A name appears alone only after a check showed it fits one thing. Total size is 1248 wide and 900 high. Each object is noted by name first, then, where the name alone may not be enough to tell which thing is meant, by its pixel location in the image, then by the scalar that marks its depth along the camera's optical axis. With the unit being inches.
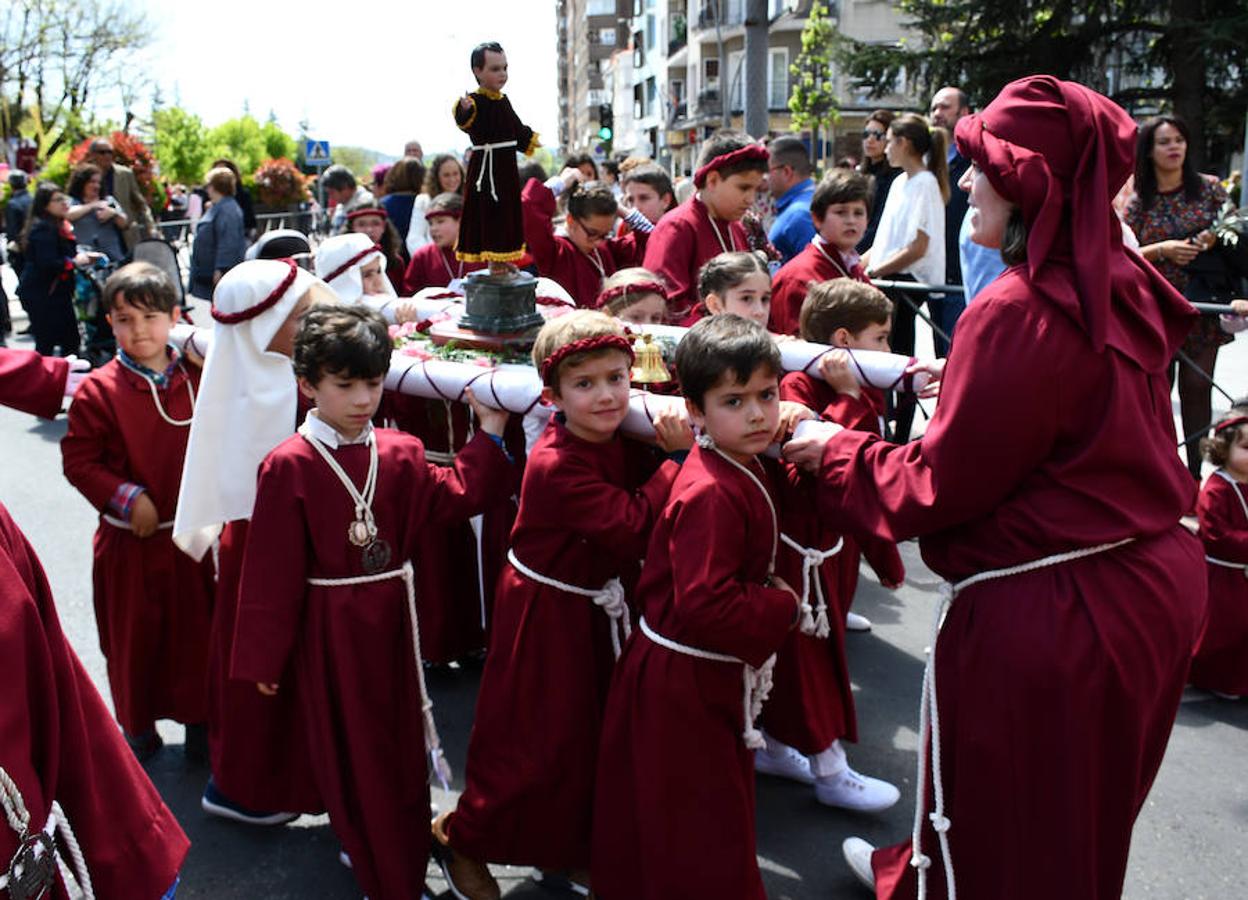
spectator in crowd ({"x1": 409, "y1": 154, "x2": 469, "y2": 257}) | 333.7
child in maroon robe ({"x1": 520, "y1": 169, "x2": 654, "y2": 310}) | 239.8
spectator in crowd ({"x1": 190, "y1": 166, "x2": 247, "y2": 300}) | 398.9
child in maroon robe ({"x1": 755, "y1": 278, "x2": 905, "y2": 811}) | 137.3
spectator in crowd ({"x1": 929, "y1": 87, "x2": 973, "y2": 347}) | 283.7
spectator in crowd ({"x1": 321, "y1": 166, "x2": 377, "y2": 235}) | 371.6
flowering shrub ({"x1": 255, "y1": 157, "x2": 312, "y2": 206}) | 913.5
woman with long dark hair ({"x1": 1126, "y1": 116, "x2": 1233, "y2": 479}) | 261.3
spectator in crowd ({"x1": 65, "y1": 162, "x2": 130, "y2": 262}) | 438.9
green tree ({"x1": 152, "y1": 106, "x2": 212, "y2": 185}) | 1028.5
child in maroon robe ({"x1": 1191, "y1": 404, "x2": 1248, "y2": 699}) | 175.0
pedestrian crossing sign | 1087.6
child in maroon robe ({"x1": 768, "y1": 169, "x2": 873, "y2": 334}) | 188.5
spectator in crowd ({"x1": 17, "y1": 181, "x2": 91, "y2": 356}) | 420.8
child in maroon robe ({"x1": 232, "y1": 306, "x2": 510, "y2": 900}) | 120.3
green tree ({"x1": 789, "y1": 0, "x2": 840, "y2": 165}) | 1211.2
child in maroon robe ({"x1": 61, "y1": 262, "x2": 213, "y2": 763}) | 150.3
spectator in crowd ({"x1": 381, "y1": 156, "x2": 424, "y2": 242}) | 363.3
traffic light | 1012.1
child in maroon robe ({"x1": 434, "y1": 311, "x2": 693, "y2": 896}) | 117.4
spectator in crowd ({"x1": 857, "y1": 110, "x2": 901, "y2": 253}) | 328.5
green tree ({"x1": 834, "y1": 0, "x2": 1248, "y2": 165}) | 702.5
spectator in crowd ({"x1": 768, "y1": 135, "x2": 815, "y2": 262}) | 279.7
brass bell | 129.4
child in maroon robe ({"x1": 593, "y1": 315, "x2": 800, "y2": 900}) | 104.7
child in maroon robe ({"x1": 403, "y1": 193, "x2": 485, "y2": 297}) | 250.1
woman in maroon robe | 86.1
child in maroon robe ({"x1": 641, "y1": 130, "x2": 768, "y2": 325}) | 202.8
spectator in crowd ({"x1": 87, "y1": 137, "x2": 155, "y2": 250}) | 480.3
